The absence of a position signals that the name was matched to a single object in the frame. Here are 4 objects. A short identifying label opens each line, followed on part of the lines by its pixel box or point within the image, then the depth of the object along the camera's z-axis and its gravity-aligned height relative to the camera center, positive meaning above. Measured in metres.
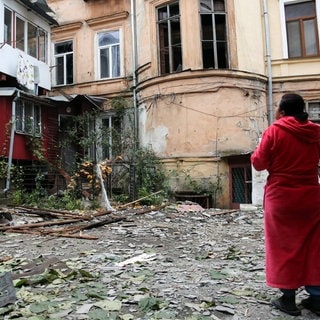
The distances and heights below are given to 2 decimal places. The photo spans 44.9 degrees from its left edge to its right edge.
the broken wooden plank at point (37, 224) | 6.85 -0.53
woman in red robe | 2.88 -0.17
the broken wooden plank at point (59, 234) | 6.02 -0.64
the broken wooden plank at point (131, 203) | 9.82 -0.30
